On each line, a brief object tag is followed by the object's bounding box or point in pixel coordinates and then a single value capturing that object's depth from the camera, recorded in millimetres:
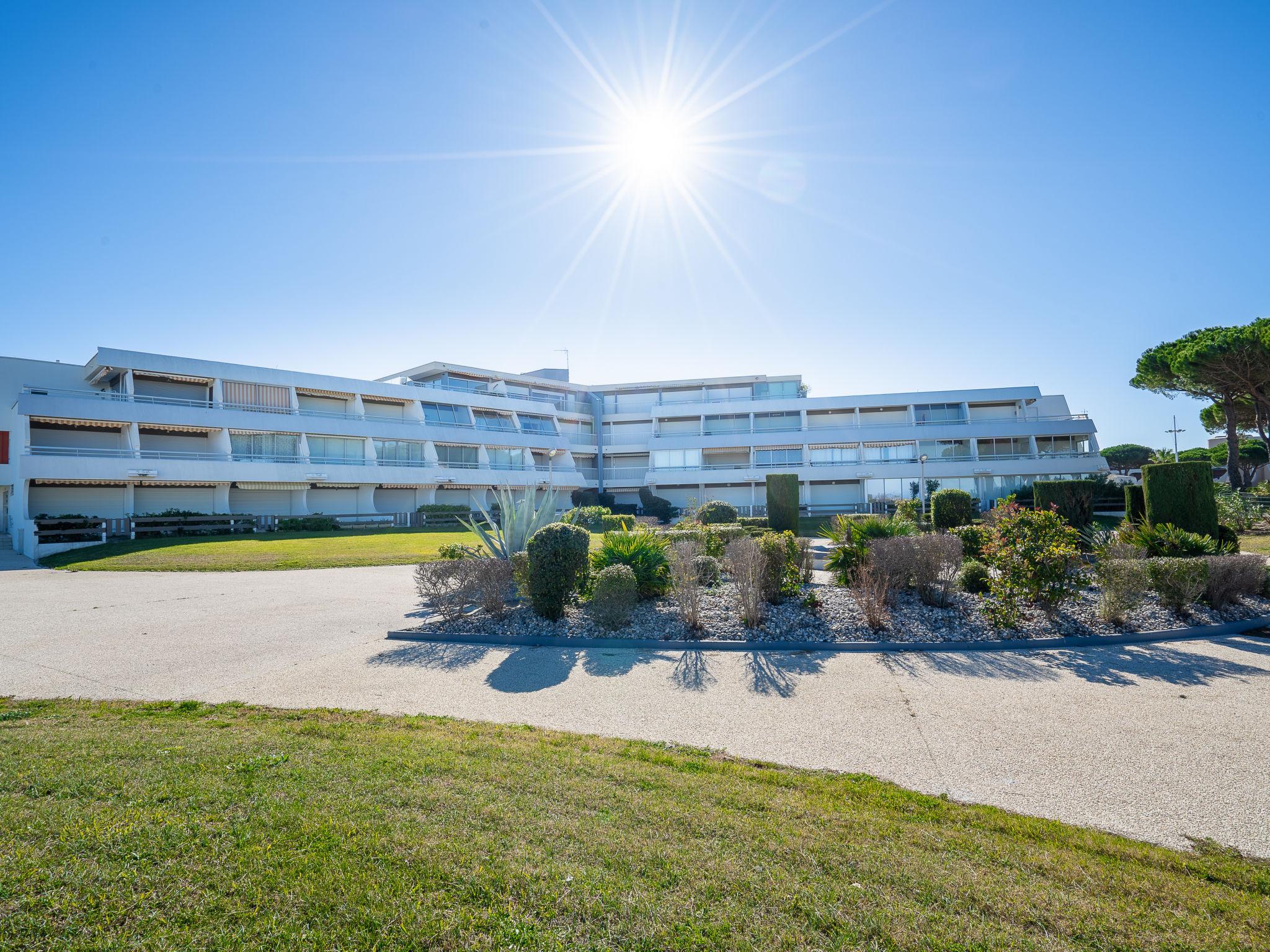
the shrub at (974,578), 11367
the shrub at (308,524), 32406
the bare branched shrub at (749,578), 9766
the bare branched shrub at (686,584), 9719
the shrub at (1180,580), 9781
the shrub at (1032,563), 9398
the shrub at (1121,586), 9312
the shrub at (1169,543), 12328
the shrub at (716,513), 25922
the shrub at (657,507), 44719
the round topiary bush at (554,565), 10320
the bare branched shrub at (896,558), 10820
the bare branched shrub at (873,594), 9469
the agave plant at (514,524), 13039
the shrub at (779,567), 10766
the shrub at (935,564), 10742
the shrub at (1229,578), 10117
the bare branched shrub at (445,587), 10500
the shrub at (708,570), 12688
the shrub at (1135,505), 16641
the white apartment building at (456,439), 32000
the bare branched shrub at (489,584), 10500
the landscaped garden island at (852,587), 9492
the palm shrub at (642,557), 11336
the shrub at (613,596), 9953
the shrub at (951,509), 26094
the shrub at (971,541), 13883
